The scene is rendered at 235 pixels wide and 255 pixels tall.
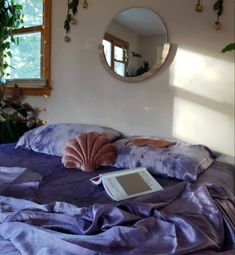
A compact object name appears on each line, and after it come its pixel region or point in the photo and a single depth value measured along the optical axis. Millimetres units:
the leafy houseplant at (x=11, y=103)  2752
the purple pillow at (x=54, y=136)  2082
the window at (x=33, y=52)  2699
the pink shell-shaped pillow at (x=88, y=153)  1792
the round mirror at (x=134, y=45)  2123
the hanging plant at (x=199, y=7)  1971
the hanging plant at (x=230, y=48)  1643
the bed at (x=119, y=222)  812
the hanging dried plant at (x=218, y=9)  1894
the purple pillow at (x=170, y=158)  1604
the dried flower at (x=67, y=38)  2557
